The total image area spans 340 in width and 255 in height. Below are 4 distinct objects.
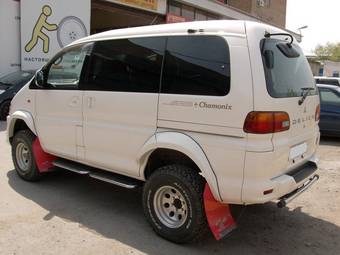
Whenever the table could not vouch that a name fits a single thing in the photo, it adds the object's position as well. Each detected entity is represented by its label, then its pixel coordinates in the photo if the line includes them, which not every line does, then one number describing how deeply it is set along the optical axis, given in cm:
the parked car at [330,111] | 1117
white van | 384
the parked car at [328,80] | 1567
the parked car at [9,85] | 1217
